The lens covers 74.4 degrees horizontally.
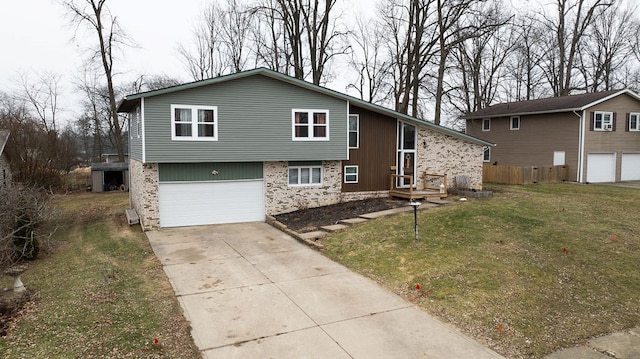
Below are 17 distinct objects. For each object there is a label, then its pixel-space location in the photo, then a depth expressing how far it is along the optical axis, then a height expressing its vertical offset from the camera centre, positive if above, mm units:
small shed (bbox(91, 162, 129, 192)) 28500 -974
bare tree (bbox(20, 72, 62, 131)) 35875 +5617
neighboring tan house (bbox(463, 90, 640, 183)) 25969 +1811
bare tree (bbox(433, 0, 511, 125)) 25762 +8573
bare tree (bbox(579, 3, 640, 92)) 36219 +9788
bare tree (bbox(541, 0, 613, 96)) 31953 +10533
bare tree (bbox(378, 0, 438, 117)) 27000 +7624
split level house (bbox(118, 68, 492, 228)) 15508 +592
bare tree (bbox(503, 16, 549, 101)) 37812 +9214
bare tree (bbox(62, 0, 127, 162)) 29016 +8589
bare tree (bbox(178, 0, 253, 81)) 34909 +10334
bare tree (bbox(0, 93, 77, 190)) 21547 +619
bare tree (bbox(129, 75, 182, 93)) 45209 +9076
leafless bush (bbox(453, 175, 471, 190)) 20366 -894
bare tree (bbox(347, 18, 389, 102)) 35688 +7484
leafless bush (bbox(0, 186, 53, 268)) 10852 -1695
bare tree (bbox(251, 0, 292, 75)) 30377 +8229
